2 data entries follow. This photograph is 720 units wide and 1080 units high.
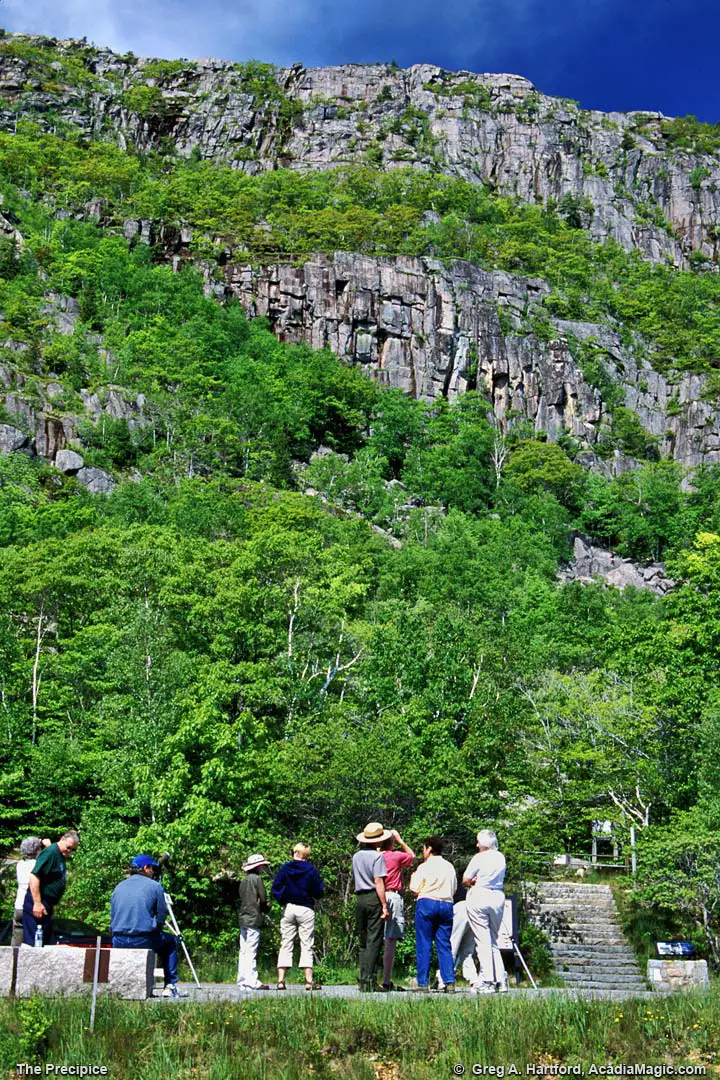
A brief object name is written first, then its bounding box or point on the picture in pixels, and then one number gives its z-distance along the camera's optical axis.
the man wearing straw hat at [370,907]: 11.80
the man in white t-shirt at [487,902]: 11.94
